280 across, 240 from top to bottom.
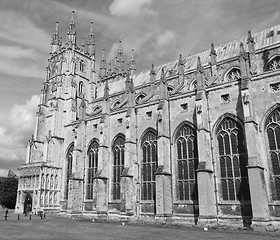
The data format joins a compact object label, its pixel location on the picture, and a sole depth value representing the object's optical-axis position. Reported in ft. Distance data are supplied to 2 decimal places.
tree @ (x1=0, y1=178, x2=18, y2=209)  191.31
